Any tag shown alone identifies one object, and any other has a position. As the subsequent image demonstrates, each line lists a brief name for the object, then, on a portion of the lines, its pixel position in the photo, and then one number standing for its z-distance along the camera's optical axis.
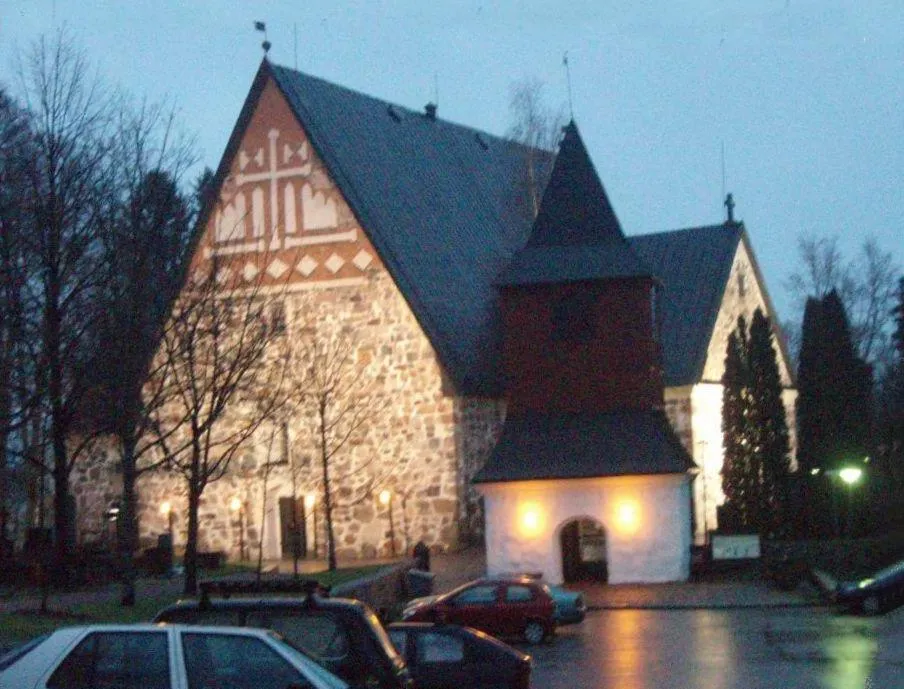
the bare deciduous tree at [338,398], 47.69
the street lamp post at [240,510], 50.09
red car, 31.84
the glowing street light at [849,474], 44.59
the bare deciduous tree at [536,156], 60.78
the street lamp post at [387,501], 48.84
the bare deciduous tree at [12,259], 25.31
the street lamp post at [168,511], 50.69
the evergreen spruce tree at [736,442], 47.81
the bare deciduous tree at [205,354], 31.52
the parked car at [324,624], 13.77
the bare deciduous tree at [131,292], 28.91
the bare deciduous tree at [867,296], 83.69
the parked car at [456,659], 20.38
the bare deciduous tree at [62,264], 26.80
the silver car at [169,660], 12.46
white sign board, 44.75
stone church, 45.19
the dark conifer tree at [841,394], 49.41
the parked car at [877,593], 37.09
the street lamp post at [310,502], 49.75
